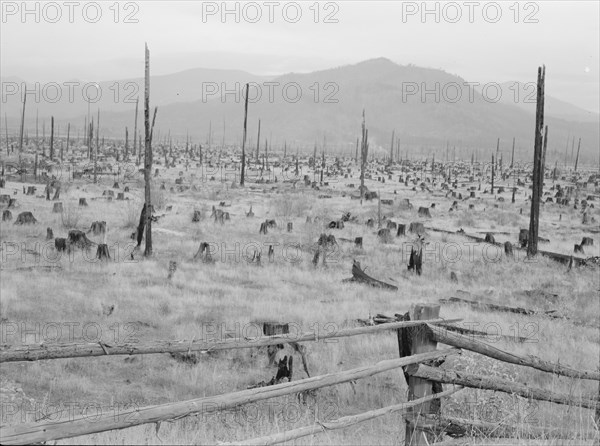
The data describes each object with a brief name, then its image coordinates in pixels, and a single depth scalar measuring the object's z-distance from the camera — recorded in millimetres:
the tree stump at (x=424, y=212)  29728
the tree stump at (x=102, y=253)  16016
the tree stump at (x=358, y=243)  20016
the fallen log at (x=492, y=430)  5535
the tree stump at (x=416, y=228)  23861
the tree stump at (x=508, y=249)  19500
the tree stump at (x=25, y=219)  20781
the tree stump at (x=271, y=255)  17264
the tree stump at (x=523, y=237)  22391
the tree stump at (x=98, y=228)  19984
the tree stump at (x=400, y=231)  22984
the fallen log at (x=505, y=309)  12742
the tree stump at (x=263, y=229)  22453
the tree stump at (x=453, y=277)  15879
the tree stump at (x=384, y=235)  21828
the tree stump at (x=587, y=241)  22092
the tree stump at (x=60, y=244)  16422
